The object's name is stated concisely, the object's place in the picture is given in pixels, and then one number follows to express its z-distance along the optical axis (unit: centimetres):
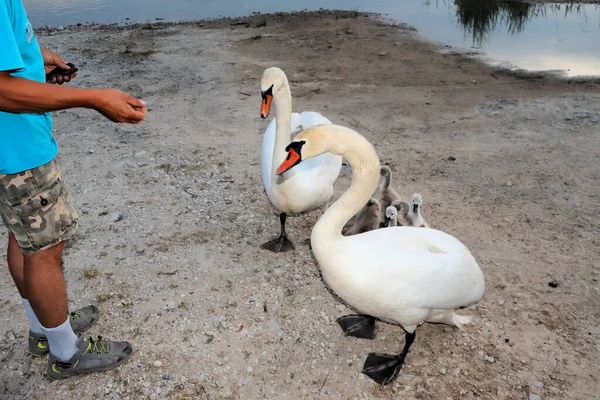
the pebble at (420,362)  354
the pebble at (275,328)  379
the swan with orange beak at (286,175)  439
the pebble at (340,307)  406
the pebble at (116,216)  512
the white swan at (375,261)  298
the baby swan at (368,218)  493
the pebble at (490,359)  351
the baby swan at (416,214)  482
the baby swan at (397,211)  471
